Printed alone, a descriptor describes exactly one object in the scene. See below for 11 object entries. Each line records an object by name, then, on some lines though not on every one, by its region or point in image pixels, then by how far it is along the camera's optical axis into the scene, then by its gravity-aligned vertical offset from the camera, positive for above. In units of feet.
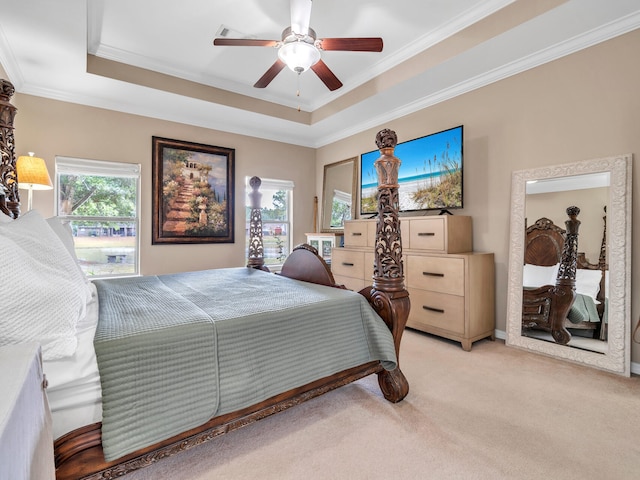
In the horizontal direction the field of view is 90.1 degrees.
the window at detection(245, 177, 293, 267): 16.96 +1.01
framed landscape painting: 13.53 +2.02
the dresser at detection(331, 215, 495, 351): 9.48 -1.28
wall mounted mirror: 15.84 +2.29
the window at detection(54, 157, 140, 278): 12.19 +1.03
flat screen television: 11.28 +2.51
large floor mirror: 7.68 -0.45
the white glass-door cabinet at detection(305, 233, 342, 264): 15.38 -0.16
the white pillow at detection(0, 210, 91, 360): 3.24 -0.66
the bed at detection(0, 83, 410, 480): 3.51 -1.48
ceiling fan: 7.44 +4.70
